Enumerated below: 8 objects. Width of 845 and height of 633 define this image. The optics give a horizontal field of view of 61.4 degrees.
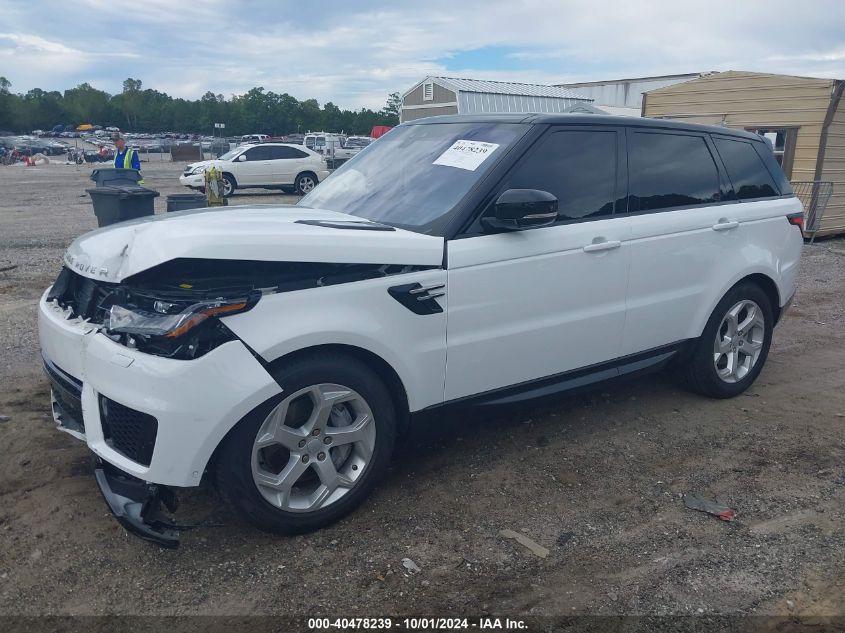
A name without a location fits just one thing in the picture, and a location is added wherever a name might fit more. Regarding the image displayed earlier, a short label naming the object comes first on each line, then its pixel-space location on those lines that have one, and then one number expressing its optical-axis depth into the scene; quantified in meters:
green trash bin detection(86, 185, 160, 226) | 7.44
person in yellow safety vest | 13.56
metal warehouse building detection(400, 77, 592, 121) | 31.48
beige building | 12.52
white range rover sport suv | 2.85
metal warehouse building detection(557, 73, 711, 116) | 34.03
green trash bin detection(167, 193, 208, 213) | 7.48
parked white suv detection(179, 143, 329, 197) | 21.45
